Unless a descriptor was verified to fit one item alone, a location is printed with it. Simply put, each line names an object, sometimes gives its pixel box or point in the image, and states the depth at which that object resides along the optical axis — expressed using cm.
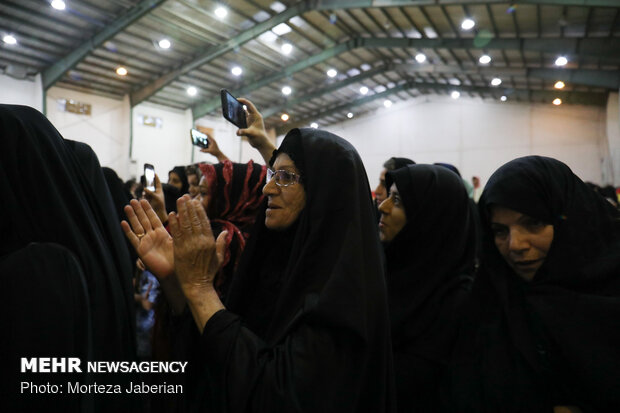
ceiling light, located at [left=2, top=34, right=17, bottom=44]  891
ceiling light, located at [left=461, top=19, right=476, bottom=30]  927
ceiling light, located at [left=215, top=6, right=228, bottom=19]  938
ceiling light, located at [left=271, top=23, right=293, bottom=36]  1059
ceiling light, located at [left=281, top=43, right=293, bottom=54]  1157
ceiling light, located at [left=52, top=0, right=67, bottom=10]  801
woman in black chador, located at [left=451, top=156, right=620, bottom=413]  133
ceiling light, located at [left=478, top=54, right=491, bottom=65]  1135
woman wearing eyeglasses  112
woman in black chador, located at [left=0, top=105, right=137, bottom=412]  99
